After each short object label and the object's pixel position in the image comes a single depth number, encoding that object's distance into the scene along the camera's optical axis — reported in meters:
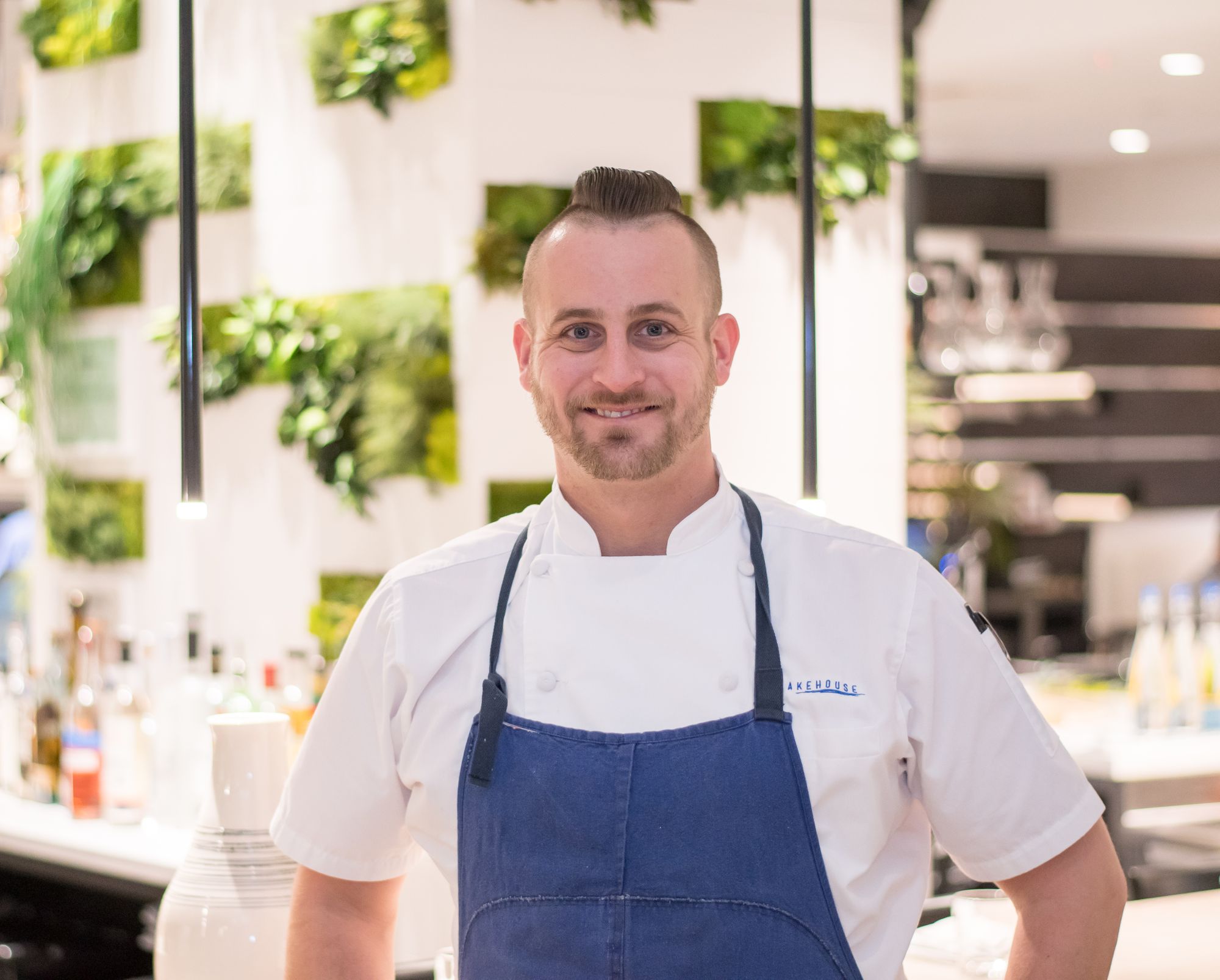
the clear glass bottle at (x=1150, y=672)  3.80
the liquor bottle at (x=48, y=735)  3.11
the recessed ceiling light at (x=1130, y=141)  7.49
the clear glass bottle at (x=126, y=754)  2.87
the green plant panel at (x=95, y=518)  3.45
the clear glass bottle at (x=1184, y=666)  3.82
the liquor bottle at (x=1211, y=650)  3.83
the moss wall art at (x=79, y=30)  3.41
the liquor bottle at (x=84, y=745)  2.93
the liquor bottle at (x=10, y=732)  3.24
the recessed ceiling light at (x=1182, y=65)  5.74
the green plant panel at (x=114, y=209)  3.34
